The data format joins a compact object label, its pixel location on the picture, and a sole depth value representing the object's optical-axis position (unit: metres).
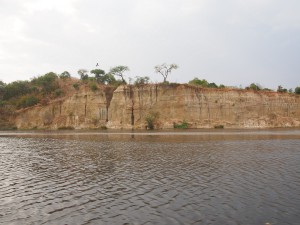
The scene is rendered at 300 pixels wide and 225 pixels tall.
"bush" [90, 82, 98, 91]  78.56
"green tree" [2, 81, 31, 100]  101.50
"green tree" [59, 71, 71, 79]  111.62
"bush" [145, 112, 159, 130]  68.56
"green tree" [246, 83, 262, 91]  77.04
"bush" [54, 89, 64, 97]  94.31
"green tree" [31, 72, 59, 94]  99.88
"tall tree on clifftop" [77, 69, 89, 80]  110.00
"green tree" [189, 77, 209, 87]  85.18
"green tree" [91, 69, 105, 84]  101.74
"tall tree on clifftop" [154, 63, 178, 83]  80.17
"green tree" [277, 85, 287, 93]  77.72
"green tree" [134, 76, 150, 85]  75.12
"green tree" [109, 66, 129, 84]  88.38
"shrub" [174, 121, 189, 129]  68.38
